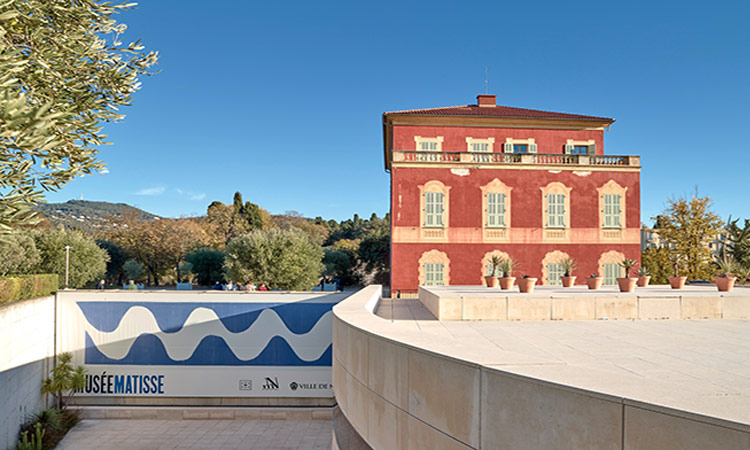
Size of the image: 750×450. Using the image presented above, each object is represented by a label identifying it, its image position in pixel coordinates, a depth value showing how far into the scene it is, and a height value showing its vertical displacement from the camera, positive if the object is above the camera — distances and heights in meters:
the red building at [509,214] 22.19 +1.31
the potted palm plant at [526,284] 11.52 -1.25
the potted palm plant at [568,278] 13.95 -1.31
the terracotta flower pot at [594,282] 12.60 -1.31
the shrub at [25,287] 13.63 -1.78
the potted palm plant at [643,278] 14.20 -1.32
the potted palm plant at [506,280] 12.48 -1.25
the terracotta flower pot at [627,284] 11.70 -1.26
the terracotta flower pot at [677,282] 13.30 -1.36
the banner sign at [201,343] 15.95 -4.06
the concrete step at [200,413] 15.51 -6.50
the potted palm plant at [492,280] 14.11 -1.43
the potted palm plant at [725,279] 11.79 -1.11
